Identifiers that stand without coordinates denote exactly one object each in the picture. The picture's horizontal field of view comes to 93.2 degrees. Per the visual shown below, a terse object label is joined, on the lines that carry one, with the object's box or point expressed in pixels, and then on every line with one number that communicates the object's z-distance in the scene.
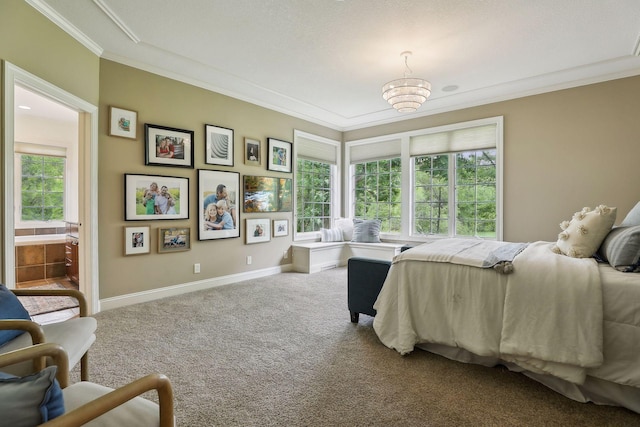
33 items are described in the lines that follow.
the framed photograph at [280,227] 5.04
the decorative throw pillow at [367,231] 5.70
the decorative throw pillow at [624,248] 1.84
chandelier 3.17
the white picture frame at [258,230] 4.66
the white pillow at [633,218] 2.23
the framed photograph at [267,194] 4.66
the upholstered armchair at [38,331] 1.34
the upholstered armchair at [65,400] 0.73
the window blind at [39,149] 5.09
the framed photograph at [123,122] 3.32
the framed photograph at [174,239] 3.72
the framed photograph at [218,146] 4.15
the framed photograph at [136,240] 3.44
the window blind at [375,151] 5.70
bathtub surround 4.64
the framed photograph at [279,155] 4.95
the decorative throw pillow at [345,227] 5.96
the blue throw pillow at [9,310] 1.43
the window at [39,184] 5.20
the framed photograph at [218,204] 4.09
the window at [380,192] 5.72
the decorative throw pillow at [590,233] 2.19
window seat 5.18
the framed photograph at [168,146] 3.61
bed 1.69
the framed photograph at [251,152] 4.60
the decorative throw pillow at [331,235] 5.77
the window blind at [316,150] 5.57
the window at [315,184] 5.62
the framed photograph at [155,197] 3.47
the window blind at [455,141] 4.67
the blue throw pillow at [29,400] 0.71
